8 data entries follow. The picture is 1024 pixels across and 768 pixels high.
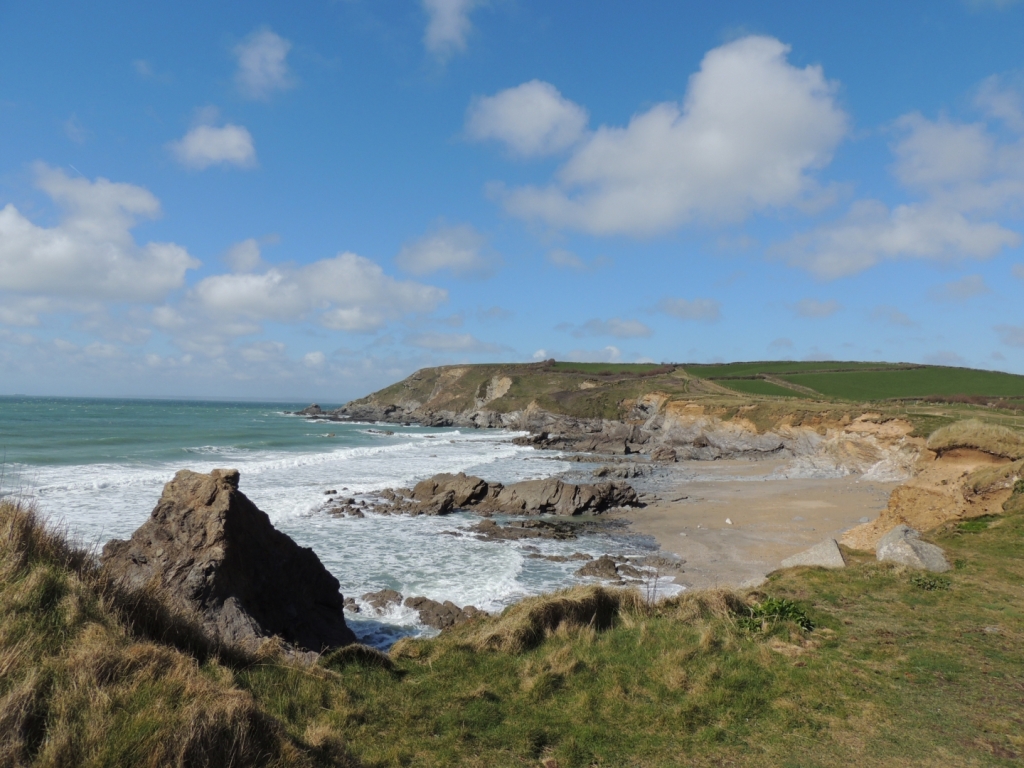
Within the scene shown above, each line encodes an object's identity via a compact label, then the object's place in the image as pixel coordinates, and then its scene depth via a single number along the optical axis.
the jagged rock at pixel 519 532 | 24.19
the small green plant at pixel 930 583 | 10.16
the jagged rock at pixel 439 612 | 14.16
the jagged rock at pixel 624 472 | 43.25
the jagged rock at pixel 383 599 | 15.20
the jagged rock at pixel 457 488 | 30.38
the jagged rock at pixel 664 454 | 53.75
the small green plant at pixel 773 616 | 8.67
